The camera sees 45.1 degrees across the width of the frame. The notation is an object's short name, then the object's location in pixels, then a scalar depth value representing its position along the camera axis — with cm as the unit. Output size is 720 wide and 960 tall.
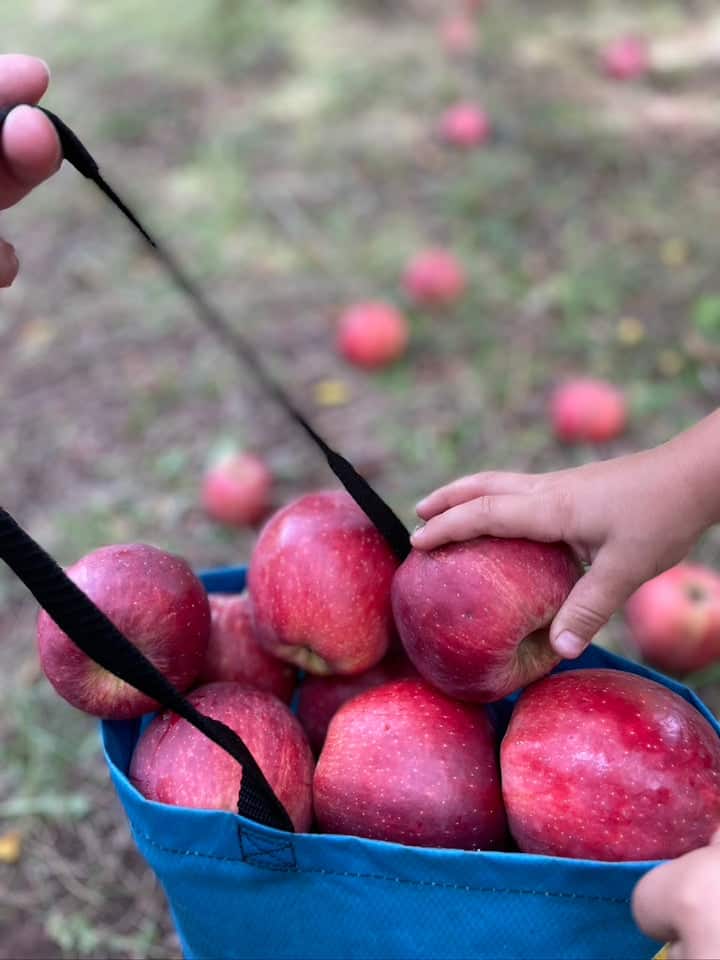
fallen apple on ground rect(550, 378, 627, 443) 81
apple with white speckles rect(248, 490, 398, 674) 39
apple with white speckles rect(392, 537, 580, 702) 34
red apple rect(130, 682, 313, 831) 35
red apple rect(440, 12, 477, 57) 158
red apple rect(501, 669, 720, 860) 31
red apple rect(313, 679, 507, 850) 34
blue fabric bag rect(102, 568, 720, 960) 30
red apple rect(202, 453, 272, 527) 76
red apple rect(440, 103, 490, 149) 128
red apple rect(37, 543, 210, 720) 37
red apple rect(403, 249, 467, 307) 98
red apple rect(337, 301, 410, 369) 93
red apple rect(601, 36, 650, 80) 141
